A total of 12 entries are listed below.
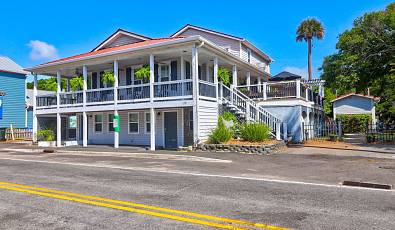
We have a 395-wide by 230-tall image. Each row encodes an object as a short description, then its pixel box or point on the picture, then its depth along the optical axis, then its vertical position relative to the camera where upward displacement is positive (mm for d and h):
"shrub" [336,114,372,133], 35844 +418
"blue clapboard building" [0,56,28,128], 35219 +3628
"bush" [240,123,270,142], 17719 -232
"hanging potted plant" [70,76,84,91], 23312 +3121
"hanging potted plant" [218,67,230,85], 22156 +3294
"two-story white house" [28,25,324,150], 19109 +1918
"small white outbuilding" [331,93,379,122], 40906 +2591
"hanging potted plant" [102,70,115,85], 21469 +3147
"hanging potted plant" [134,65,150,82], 20422 +3212
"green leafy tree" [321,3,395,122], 22109 +4799
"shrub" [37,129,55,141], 24702 -361
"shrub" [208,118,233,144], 17812 -362
